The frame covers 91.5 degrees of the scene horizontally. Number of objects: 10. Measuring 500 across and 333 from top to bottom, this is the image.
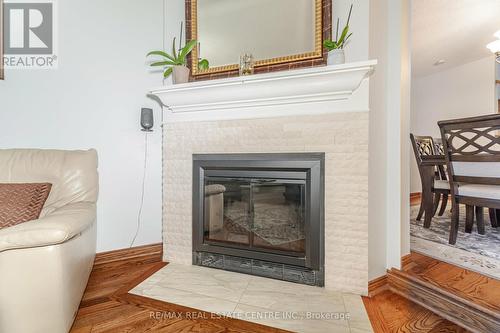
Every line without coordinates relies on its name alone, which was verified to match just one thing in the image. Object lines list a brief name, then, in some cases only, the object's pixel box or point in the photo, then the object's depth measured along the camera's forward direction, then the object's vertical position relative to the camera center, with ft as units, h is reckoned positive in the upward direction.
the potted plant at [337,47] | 4.81 +2.38
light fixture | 10.39 +5.07
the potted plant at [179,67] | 5.96 +2.46
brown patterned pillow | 4.09 -0.66
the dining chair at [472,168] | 5.59 -0.10
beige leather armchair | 3.19 -1.49
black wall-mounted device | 6.39 +1.22
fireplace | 5.27 -1.21
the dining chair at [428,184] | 8.16 -0.67
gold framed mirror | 5.39 +3.19
